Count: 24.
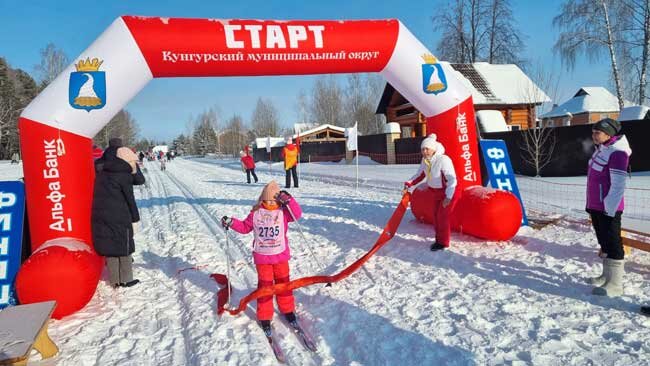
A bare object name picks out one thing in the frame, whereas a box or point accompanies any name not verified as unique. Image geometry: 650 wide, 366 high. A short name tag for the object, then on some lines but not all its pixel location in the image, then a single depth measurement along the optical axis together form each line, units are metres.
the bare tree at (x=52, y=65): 40.03
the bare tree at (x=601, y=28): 18.75
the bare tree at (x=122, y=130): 50.91
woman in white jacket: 5.56
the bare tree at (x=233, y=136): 73.12
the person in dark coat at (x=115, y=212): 4.79
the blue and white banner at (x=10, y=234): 4.27
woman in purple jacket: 3.76
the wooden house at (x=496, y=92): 22.53
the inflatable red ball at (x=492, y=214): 5.71
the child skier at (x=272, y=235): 3.85
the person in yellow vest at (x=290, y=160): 14.33
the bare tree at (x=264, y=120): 71.00
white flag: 15.12
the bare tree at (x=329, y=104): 56.42
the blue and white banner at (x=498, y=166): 6.86
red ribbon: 3.82
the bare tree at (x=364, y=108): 54.34
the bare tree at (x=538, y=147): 14.95
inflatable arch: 4.30
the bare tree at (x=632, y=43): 18.02
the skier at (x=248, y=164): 17.90
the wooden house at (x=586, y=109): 35.25
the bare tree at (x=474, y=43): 33.22
